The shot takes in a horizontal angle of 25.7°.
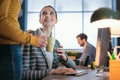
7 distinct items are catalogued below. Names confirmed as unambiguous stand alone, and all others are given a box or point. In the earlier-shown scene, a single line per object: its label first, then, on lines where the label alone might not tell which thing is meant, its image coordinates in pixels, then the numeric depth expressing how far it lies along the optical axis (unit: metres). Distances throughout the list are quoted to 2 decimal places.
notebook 1.76
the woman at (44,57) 1.92
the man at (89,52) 3.93
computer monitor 1.90
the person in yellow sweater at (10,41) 1.27
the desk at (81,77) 1.59
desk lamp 1.75
